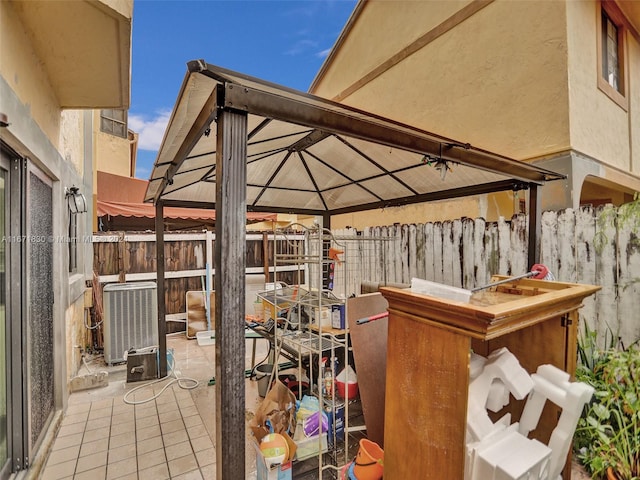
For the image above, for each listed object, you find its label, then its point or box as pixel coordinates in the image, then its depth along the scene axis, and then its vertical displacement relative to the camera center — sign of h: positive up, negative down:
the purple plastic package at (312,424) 2.30 -1.38
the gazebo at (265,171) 1.33 +0.69
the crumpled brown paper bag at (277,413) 2.20 -1.29
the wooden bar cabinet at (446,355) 1.23 -0.56
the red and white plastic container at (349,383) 2.57 -1.19
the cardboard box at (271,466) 1.91 -1.42
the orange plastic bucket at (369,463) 1.84 -1.37
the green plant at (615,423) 2.01 -1.30
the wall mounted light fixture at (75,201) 3.41 +0.53
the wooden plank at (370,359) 2.39 -0.96
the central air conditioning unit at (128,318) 4.27 -1.05
